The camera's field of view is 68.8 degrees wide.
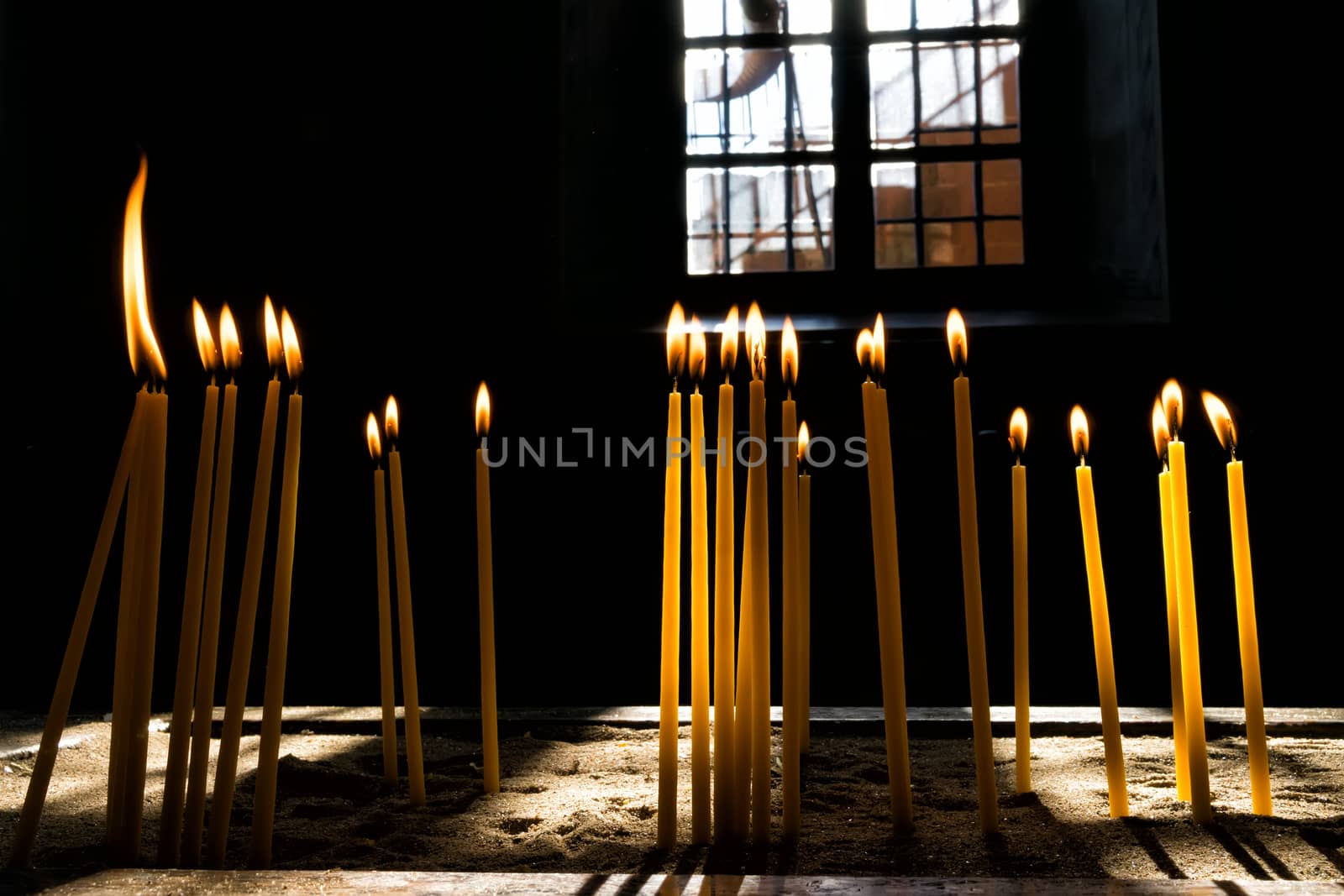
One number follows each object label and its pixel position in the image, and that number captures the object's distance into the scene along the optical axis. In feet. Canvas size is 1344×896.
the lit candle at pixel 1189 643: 3.69
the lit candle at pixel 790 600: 3.46
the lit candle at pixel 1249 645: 3.70
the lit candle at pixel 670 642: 3.37
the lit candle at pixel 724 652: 3.26
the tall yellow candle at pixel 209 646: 3.26
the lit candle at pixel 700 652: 3.31
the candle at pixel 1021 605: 4.37
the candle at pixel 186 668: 3.15
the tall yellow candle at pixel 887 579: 3.44
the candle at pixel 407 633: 4.47
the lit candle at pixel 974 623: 3.57
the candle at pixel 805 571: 4.00
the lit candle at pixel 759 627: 3.30
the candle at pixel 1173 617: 4.09
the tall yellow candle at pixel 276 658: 3.26
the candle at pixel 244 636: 3.23
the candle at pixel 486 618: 4.46
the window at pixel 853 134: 12.22
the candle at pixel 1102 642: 3.89
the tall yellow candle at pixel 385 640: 4.74
